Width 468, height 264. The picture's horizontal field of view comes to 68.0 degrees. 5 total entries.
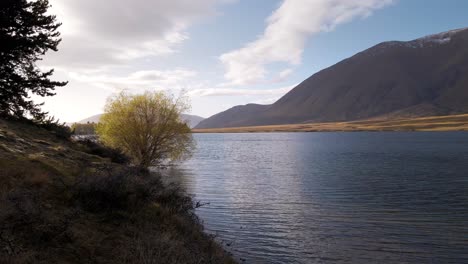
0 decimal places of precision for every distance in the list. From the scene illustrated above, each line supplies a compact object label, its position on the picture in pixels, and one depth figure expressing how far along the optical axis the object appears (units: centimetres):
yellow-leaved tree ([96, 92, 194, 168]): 4434
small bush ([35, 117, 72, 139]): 2888
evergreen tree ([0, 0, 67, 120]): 2244
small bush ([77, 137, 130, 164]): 2975
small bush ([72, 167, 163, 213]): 1361
